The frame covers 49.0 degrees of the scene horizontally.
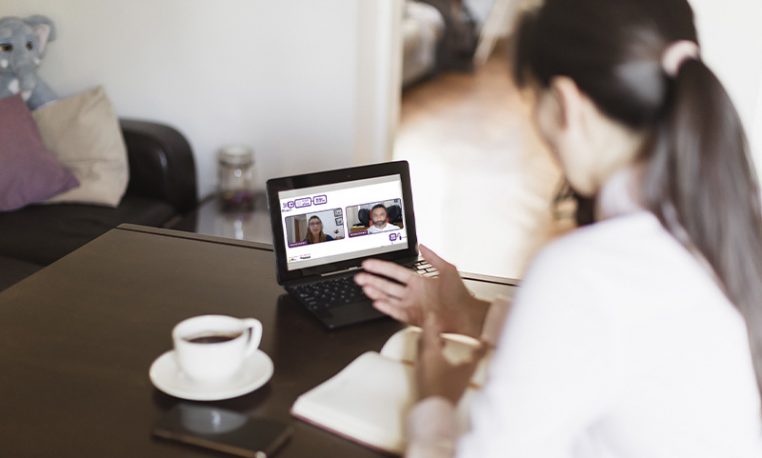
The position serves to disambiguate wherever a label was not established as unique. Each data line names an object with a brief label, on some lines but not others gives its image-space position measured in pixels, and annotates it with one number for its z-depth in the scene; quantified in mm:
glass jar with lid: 2752
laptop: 1341
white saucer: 1018
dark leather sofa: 2250
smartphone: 921
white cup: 1011
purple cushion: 2439
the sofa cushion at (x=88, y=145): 2576
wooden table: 955
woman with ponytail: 795
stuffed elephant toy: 2738
